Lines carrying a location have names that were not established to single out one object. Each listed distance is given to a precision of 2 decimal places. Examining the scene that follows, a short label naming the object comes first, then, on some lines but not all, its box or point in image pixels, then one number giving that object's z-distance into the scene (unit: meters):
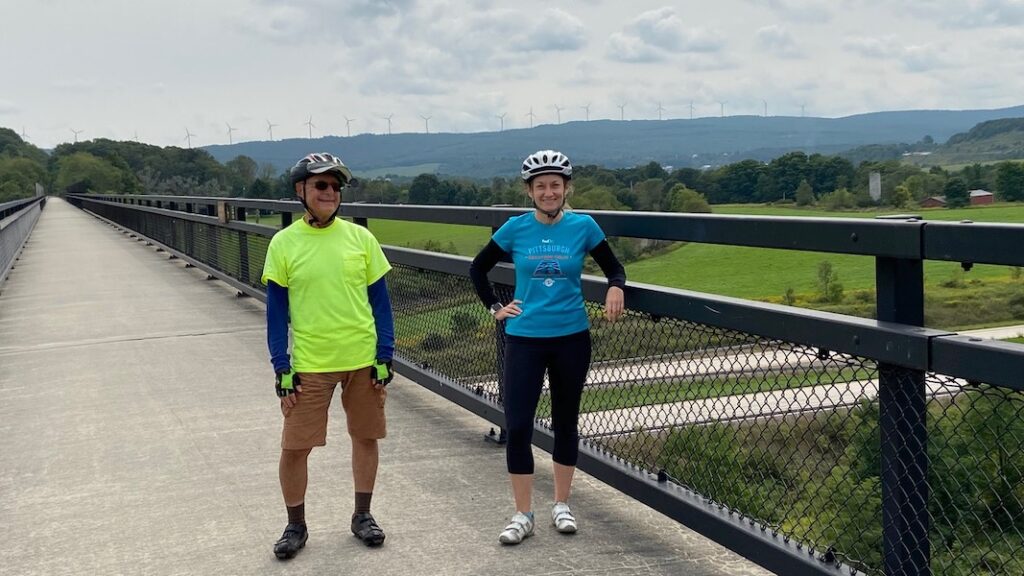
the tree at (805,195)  64.56
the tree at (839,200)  58.56
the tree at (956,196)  70.25
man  4.43
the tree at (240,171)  131.62
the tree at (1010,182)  81.19
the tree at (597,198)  40.47
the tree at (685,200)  71.06
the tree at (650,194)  69.39
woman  4.43
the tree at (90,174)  152.50
